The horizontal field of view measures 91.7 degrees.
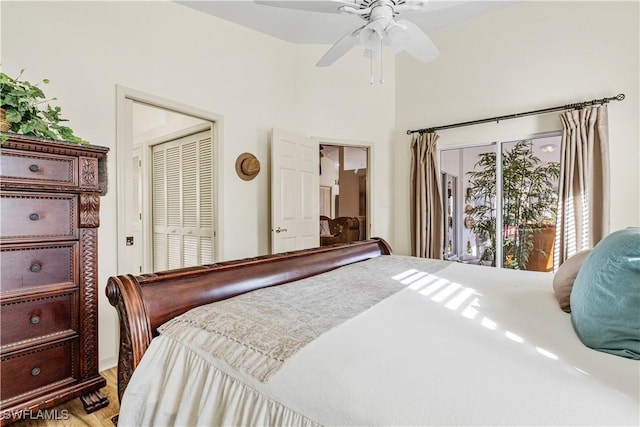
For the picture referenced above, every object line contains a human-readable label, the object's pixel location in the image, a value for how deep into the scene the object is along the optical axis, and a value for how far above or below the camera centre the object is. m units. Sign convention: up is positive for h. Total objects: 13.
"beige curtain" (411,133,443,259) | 3.81 +0.12
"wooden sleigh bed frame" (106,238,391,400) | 1.06 -0.32
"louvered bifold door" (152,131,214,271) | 3.43 +0.10
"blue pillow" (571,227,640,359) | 0.81 -0.25
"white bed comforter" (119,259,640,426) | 0.62 -0.38
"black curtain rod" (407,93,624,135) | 2.79 +1.00
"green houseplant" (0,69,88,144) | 1.51 +0.50
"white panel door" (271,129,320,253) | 3.38 +0.22
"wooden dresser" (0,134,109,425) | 1.45 -0.33
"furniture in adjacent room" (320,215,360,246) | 6.27 -0.45
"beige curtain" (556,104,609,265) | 2.78 +0.27
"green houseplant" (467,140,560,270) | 3.27 +0.12
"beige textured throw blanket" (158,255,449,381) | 0.88 -0.36
